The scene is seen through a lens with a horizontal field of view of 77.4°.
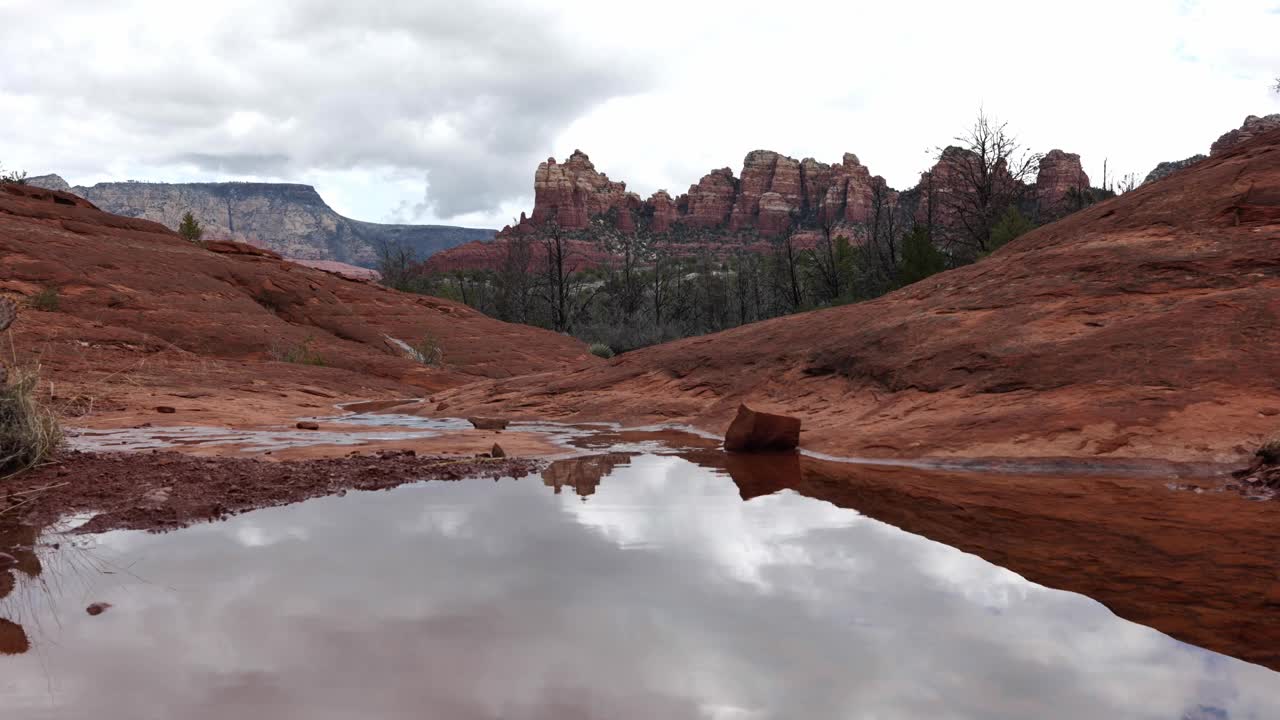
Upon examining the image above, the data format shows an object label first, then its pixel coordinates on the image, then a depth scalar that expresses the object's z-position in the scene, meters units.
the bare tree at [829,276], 43.72
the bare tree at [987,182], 33.27
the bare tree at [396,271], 56.53
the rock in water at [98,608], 3.07
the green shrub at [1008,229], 26.33
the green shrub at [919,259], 27.44
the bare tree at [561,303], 47.38
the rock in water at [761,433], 8.15
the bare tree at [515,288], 53.66
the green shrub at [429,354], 28.55
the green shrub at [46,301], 21.17
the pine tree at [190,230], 37.62
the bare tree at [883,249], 39.19
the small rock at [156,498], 5.03
